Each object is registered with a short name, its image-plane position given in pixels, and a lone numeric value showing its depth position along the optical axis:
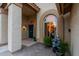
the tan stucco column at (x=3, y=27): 4.29
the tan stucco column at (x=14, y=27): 3.28
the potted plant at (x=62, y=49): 2.65
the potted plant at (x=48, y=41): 3.81
